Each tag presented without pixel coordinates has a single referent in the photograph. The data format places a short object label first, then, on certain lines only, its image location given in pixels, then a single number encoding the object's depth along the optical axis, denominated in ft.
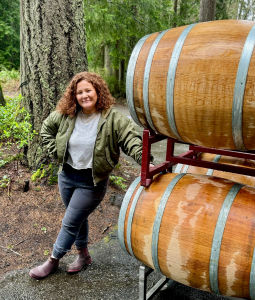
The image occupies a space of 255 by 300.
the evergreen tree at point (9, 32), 73.25
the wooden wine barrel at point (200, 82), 4.97
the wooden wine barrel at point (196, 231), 5.57
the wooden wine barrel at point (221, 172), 8.60
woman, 8.48
